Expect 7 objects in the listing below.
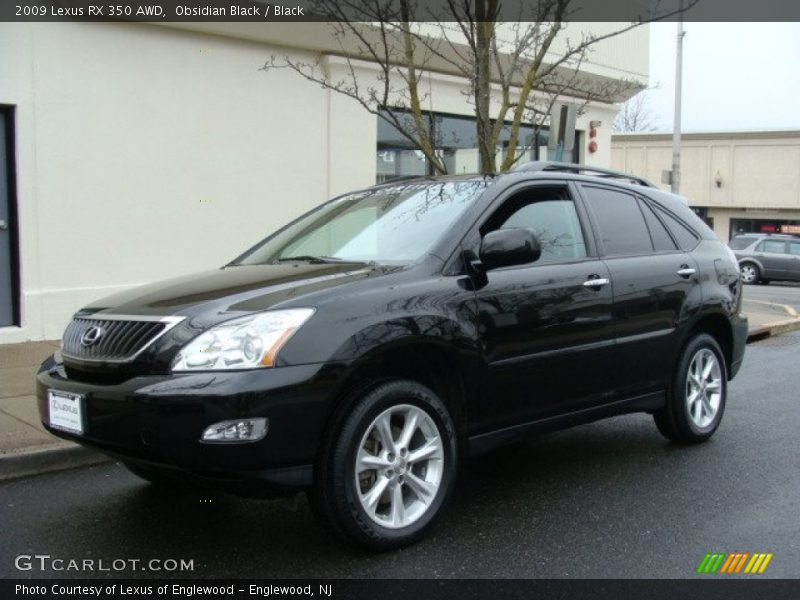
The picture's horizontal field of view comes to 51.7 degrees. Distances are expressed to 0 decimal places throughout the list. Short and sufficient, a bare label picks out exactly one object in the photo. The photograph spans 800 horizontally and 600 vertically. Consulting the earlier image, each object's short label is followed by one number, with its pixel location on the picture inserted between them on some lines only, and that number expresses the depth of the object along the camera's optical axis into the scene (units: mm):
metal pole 21875
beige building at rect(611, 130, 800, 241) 34750
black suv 3303
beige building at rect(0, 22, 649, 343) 8523
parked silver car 24188
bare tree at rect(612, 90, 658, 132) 59344
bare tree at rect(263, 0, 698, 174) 8586
